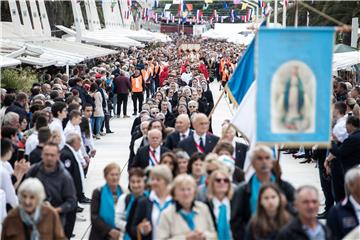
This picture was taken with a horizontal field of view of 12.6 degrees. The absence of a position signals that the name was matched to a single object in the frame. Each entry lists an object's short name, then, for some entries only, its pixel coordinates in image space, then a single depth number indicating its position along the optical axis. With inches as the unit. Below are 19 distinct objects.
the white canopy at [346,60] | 1739.6
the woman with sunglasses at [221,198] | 555.9
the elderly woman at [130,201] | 592.6
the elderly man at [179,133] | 847.5
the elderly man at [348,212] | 566.4
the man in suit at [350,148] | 855.1
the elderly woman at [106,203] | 631.0
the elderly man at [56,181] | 644.1
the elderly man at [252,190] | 568.0
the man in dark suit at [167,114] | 1162.2
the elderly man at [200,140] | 801.2
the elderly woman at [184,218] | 534.1
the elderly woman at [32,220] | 556.4
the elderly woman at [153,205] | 577.4
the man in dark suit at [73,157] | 800.0
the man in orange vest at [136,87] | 1966.4
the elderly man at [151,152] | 774.8
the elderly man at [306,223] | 486.6
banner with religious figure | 590.5
